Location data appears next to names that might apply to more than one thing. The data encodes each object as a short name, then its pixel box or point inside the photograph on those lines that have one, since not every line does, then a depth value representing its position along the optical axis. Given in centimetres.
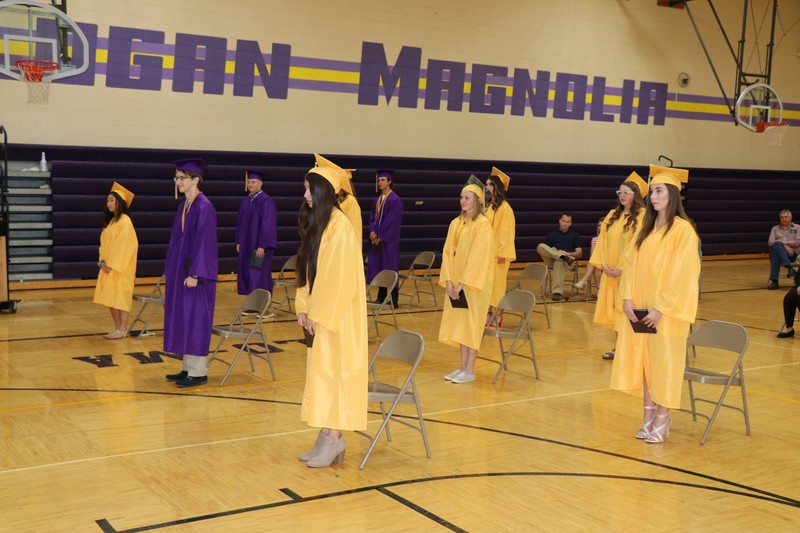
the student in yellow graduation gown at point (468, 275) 755
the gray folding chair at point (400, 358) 549
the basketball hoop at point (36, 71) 956
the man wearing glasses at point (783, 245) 1521
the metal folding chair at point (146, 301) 947
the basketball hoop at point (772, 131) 1564
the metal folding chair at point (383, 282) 967
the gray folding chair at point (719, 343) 625
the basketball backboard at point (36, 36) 903
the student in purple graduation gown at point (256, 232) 1083
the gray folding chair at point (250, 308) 752
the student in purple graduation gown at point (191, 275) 723
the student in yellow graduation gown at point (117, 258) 923
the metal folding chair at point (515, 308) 788
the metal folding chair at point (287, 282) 1154
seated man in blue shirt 1341
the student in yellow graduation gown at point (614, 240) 875
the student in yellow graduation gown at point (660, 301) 583
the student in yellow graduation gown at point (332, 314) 509
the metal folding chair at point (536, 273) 1042
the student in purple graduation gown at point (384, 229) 1171
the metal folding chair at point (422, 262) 1254
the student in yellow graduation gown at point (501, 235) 1019
